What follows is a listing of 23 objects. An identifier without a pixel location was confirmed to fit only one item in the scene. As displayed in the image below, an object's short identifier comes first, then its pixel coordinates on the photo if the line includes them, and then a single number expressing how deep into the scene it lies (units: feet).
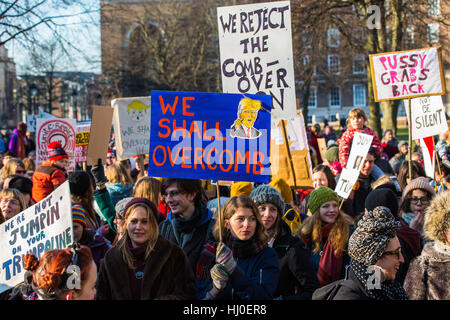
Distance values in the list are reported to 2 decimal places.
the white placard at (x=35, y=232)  13.75
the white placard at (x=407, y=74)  25.58
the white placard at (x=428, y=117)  26.55
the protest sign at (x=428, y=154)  26.25
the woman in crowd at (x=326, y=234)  15.07
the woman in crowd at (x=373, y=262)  10.40
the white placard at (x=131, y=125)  29.40
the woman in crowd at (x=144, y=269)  12.38
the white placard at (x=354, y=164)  20.90
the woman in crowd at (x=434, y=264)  11.96
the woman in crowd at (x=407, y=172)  24.09
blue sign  14.94
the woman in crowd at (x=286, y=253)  13.80
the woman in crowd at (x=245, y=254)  12.62
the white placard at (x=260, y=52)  21.30
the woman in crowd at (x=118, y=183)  24.00
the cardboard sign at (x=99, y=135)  26.05
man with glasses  14.70
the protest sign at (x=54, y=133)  33.45
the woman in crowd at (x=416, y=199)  18.49
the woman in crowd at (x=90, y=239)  16.10
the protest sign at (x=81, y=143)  34.17
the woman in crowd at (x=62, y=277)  10.64
